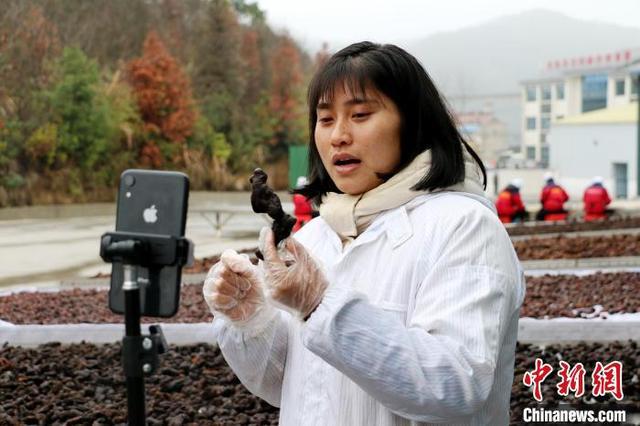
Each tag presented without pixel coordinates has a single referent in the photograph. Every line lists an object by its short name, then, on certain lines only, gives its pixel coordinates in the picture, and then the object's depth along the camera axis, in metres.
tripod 1.60
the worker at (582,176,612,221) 17.17
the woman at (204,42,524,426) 1.68
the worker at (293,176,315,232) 13.98
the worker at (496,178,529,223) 16.88
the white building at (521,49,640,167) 69.88
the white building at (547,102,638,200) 39.25
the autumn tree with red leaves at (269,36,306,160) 44.78
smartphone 1.63
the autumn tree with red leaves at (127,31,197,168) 36.69
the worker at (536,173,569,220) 17.07
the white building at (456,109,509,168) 116.88
